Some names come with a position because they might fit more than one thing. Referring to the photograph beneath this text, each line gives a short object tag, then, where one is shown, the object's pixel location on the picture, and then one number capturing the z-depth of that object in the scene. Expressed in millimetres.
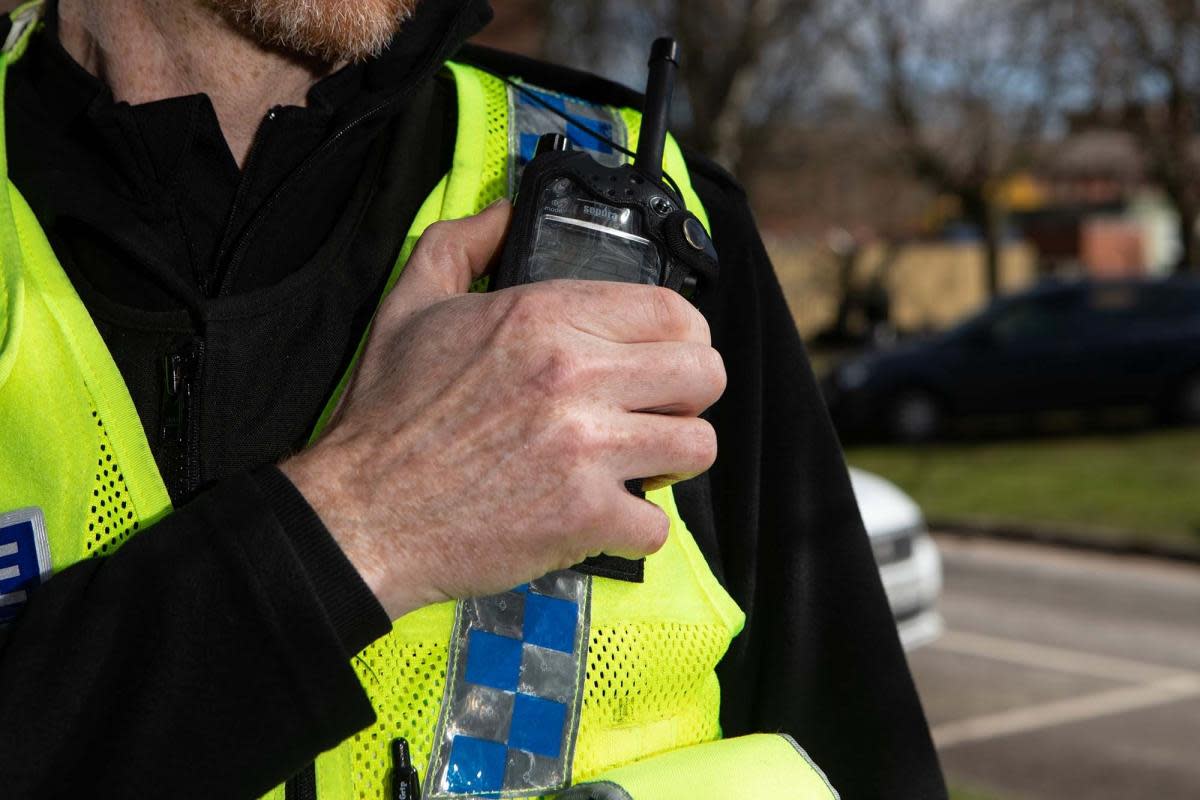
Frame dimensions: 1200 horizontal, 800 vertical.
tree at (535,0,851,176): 14039
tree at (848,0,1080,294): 21278
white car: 6633
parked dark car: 13391
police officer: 1064
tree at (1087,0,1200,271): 20172
